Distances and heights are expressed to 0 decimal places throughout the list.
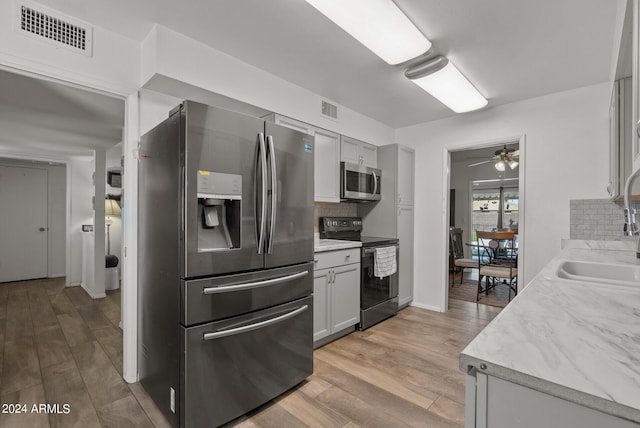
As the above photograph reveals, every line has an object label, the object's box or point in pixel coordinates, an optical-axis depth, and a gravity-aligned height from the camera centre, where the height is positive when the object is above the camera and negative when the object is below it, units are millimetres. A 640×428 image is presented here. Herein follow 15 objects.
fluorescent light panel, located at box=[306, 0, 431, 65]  1659 +1125
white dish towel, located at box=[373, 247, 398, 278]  3246 -542
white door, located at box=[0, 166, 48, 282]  5273 -226
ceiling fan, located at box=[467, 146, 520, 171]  4617 +874
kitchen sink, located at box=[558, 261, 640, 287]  1447 -302
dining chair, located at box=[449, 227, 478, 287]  4945 -721
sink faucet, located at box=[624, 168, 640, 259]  985 +10
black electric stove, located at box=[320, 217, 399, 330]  3172 -720
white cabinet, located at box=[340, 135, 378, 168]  3440 +725
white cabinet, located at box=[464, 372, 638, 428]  476 -333
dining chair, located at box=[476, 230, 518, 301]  4074 -774
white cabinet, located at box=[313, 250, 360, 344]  2697 -786
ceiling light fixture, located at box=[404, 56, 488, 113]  2398 +1138
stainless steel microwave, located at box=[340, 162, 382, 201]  3389 +353
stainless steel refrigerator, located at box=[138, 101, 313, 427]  1586 -309
